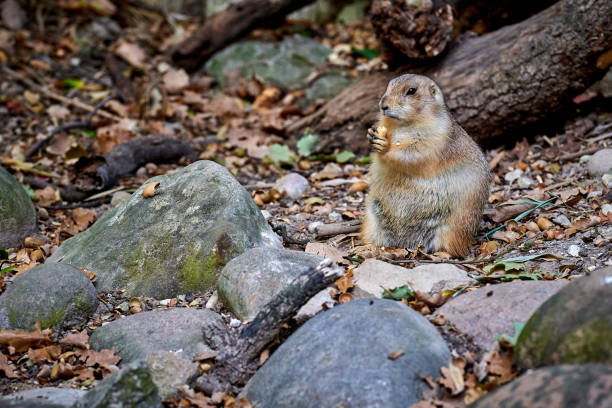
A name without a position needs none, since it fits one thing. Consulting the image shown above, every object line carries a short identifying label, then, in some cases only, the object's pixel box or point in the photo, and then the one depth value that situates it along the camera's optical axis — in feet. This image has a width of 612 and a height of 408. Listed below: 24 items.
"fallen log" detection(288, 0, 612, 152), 22.71
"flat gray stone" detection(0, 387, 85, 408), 10.94
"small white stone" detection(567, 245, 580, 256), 16.71
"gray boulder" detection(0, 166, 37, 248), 18.99
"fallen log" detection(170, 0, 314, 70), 32.58
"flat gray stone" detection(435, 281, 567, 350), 12.64
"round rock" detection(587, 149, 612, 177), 20.67
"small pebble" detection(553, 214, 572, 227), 18.57
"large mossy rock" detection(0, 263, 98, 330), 14.19
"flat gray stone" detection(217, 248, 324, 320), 14.44
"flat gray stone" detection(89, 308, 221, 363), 13.51
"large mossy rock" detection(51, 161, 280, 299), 16.10
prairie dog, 18.12
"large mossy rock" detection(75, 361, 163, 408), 10.66
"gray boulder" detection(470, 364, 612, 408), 8.75
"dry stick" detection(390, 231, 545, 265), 17.03
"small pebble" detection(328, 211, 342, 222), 21.79
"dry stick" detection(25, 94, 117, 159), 26.58
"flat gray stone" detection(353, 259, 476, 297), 15.15
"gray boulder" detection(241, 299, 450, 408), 10.96
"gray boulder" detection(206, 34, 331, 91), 32.09
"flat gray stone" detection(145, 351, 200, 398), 12.34
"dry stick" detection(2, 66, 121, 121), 29.21
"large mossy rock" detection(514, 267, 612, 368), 10.05
